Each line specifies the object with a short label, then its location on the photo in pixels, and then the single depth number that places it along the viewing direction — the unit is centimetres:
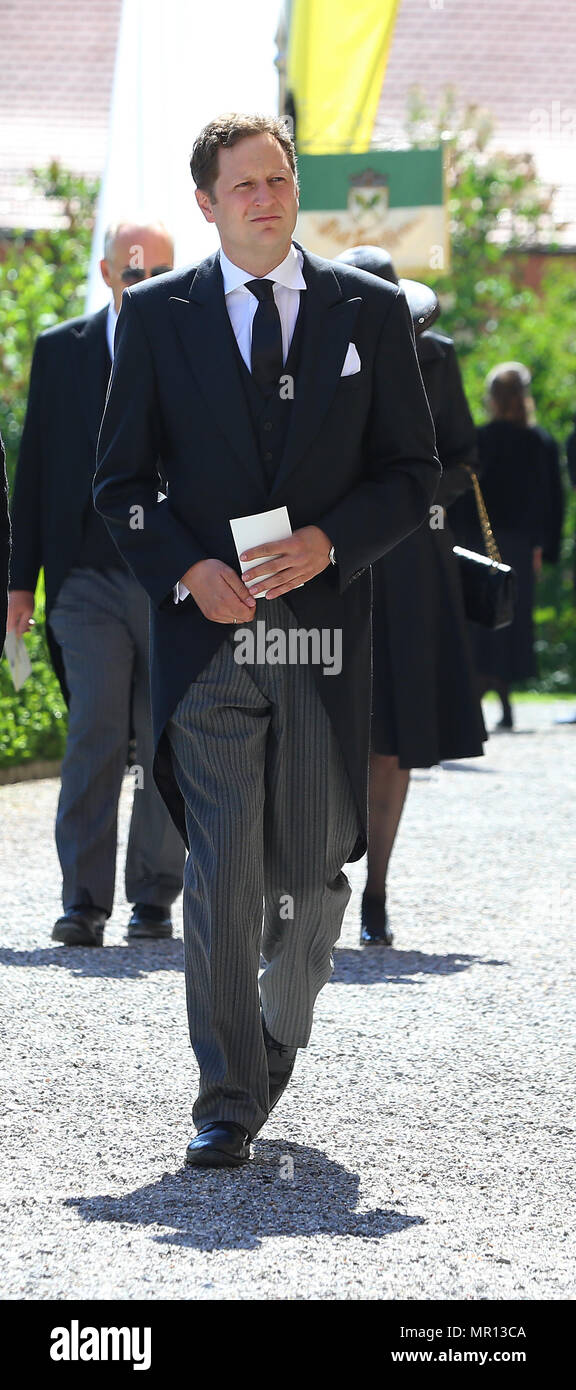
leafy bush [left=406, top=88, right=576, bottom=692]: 1964
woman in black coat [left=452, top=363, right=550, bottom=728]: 1326
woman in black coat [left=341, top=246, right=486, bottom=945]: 648
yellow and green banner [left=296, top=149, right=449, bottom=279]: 972
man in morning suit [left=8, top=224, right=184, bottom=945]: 642
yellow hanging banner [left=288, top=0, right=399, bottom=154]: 970
